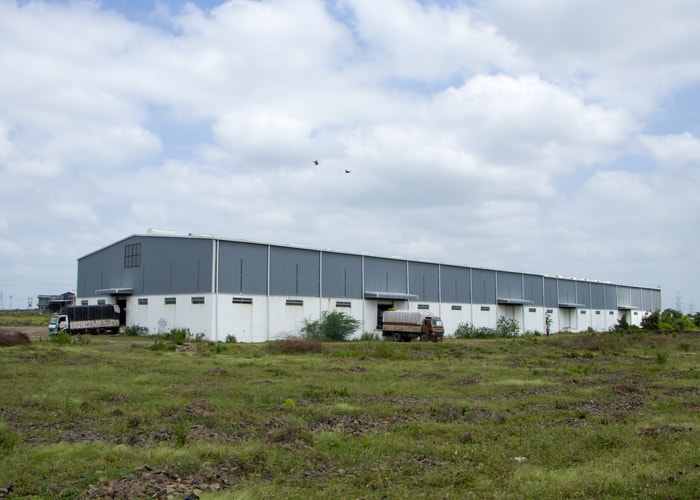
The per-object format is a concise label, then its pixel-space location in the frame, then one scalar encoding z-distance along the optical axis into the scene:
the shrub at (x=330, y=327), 49.53
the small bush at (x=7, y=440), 11.23
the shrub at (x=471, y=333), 62.97
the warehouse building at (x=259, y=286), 45.19
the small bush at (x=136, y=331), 49.12
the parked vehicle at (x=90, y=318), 49.59
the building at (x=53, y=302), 76.29
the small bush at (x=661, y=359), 29.67
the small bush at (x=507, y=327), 66.50
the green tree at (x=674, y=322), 71.81
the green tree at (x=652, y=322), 74.89
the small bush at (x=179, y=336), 39.50
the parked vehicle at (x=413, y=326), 52.47
